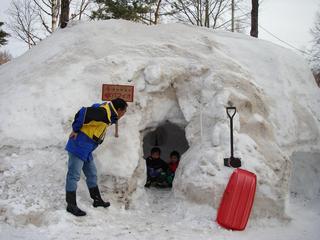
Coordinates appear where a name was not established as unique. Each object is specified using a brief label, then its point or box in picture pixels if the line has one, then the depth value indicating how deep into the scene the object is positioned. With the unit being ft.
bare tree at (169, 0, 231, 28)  77.51
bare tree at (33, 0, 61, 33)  58.94
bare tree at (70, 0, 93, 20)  63.36
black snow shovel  16.51
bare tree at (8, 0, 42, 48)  78.05
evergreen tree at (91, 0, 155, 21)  57.26
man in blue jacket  14.60
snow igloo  16.92
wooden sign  18.21
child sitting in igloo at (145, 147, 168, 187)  21.51
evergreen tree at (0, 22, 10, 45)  63.26
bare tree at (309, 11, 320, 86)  83.89
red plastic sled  15.17
